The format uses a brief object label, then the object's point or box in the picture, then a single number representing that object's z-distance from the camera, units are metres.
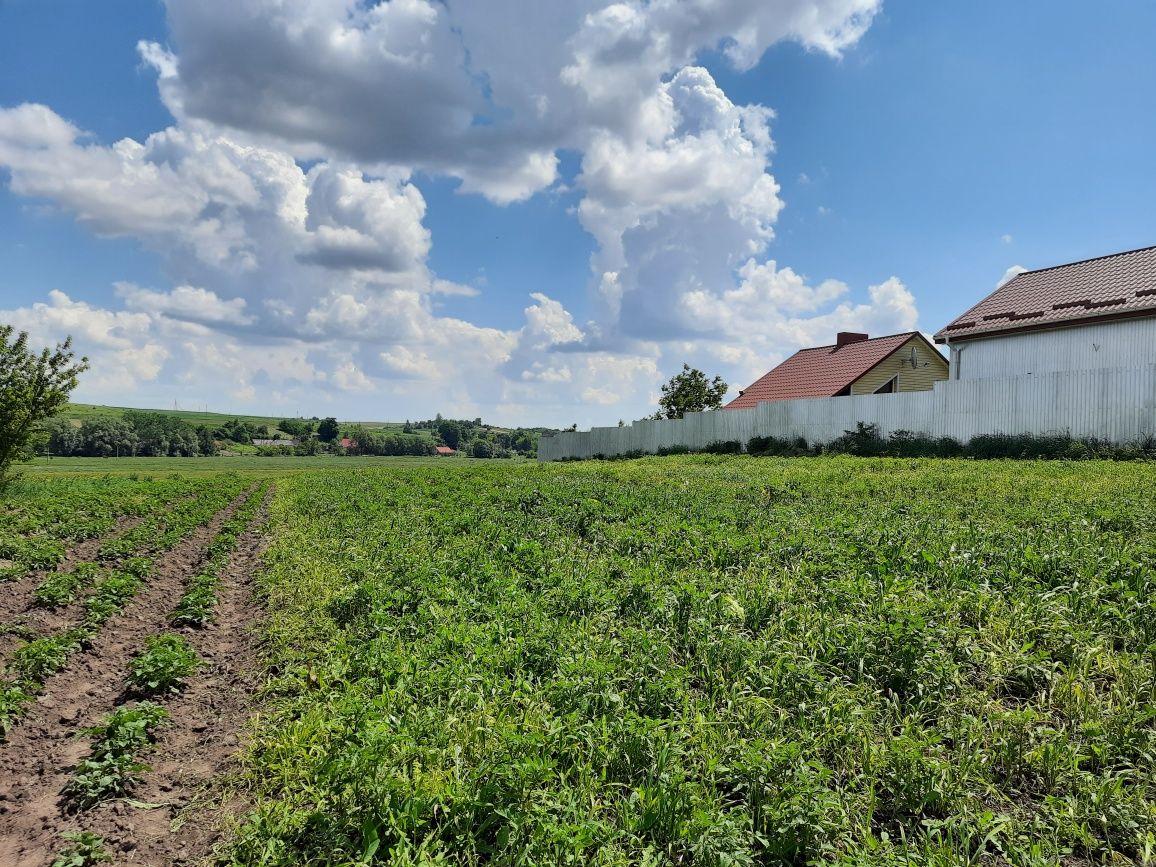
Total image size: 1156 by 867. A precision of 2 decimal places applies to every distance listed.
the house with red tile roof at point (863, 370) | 29.30
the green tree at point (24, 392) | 19.52
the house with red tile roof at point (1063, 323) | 19.16
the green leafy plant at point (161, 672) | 5.30
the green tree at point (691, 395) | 47.84
